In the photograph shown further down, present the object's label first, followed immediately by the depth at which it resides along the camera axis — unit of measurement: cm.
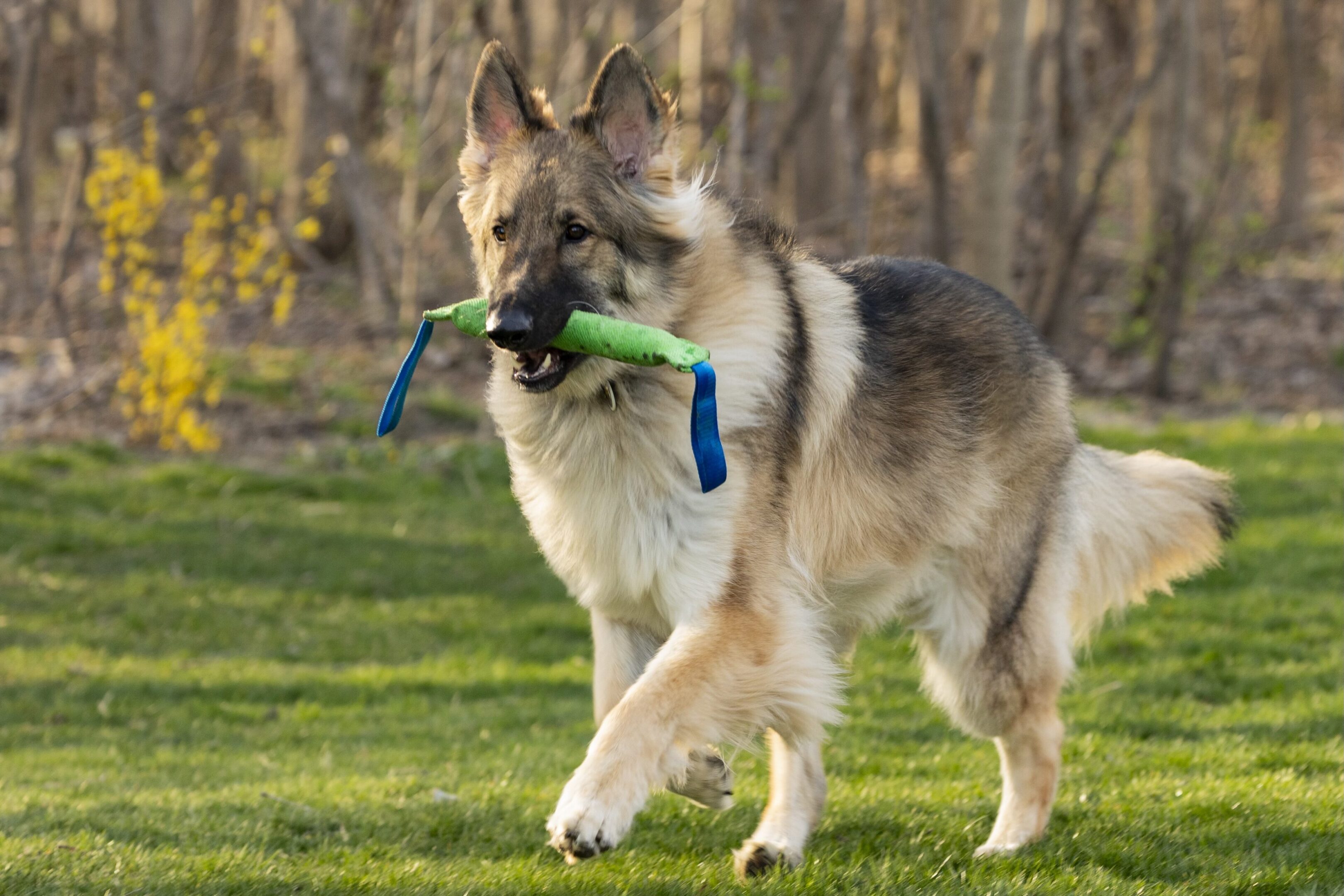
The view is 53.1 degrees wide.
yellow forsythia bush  1081
